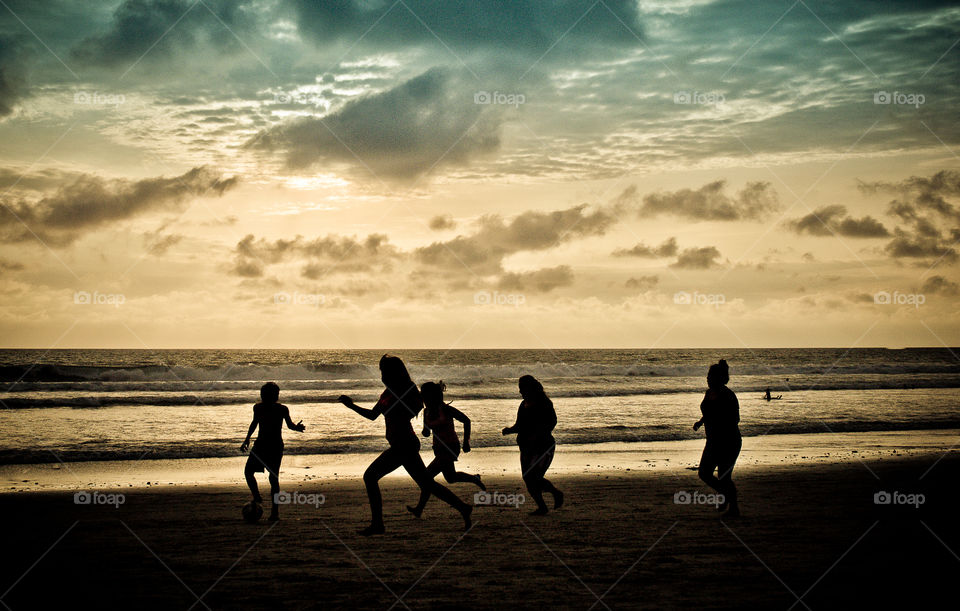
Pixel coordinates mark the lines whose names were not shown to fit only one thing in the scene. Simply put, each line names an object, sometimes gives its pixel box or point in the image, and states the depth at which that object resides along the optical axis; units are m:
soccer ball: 8.96
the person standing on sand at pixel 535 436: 9.38
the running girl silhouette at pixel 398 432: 7.69
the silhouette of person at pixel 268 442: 9.13
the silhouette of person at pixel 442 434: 9.09
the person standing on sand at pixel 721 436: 8.97
